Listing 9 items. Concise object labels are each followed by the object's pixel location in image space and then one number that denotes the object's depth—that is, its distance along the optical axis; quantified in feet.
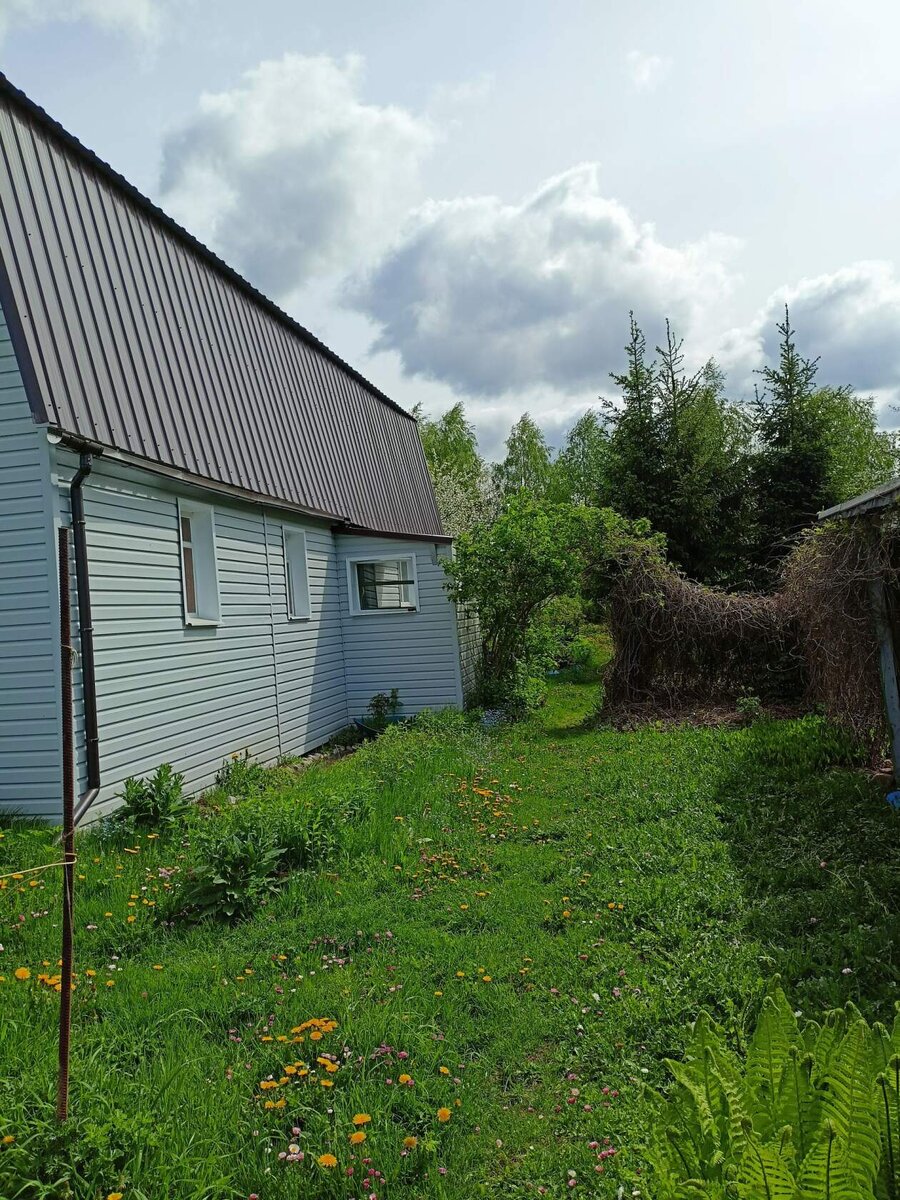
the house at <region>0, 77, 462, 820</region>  21.12
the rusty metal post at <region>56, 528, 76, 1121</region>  7.68
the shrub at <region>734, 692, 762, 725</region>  31.96
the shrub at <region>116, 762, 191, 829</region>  21.27
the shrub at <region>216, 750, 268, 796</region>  26.30
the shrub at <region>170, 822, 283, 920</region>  15.37
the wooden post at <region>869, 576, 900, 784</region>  21.11
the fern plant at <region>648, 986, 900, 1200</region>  4.48
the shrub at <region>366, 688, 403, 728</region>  39.93
